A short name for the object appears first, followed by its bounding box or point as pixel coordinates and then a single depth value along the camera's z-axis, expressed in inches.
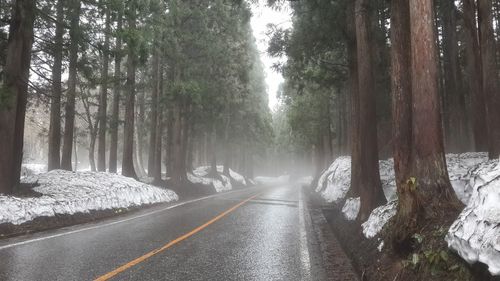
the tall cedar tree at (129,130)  818.8
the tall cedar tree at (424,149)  222.4
